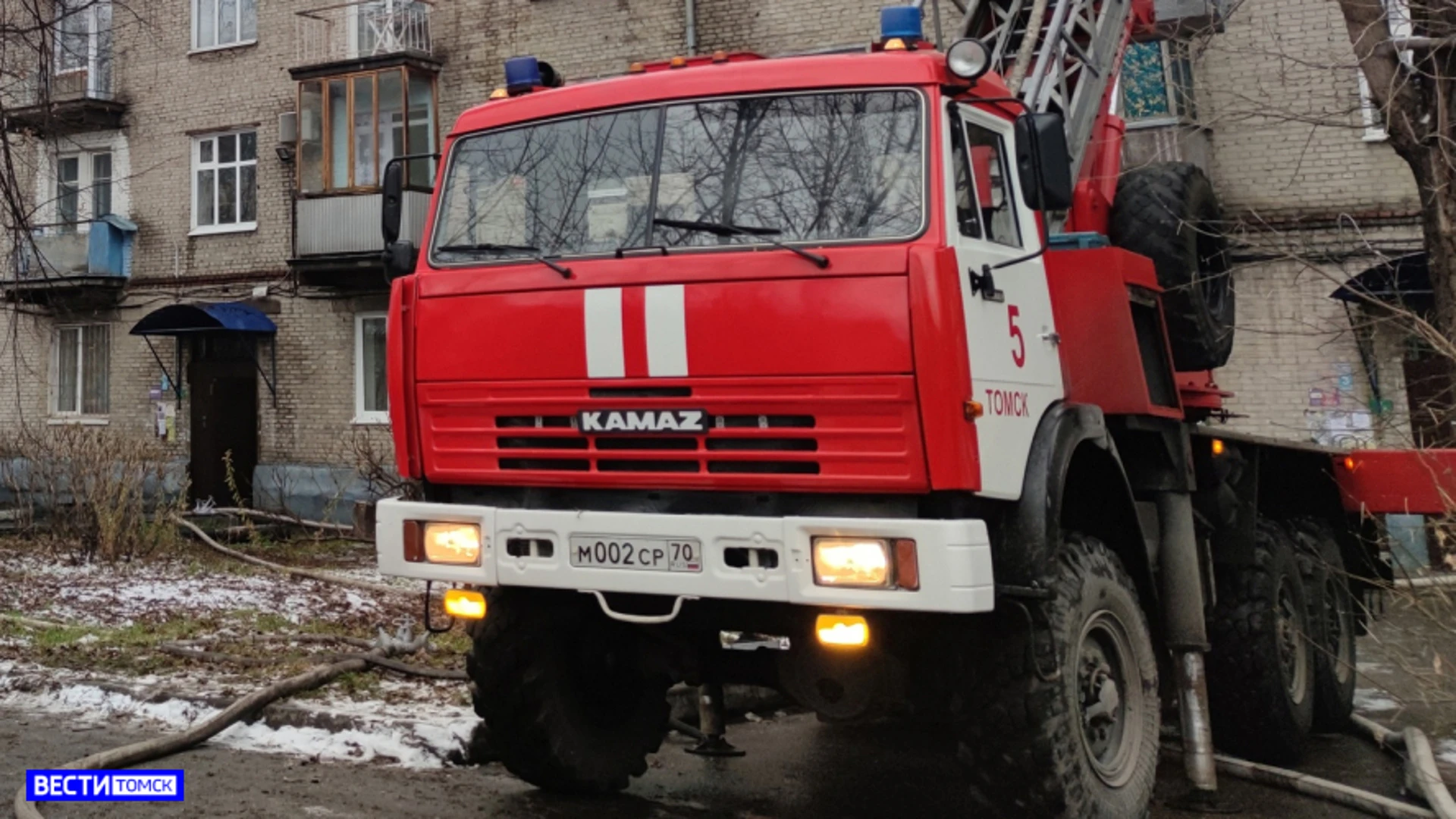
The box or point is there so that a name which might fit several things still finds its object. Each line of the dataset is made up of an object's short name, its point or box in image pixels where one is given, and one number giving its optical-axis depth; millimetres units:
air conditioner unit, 21062
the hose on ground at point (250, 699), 5539
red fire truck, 4273
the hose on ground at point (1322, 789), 5340
